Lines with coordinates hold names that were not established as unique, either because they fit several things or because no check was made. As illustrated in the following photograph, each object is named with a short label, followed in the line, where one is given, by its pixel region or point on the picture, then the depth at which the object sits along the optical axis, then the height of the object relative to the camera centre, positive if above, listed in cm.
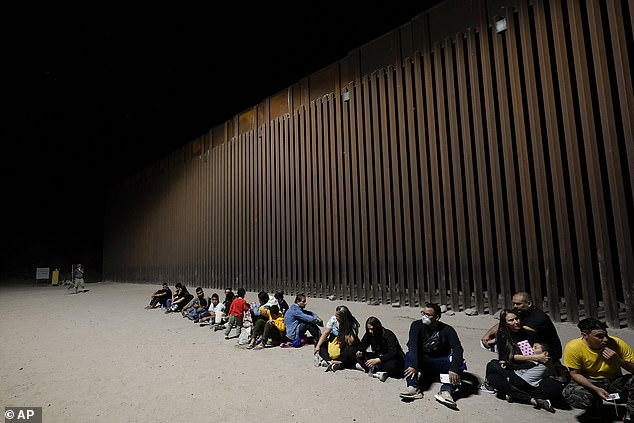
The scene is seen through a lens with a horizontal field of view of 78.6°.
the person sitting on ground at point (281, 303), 707 -82
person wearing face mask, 379 -101
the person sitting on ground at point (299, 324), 591 -102
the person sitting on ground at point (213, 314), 764 -107
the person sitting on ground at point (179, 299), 988 -95
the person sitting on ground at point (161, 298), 1084 -98
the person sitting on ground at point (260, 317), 602 -95
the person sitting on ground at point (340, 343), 465 -107
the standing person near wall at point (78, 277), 1640 -47
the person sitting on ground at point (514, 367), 343 -110
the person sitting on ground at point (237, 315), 679 -96
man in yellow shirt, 305 -98
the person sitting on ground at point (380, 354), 429 -113
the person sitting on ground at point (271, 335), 596 -117
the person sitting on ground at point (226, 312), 750 -103
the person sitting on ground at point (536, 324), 376 -75
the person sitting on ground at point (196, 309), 842 -105
